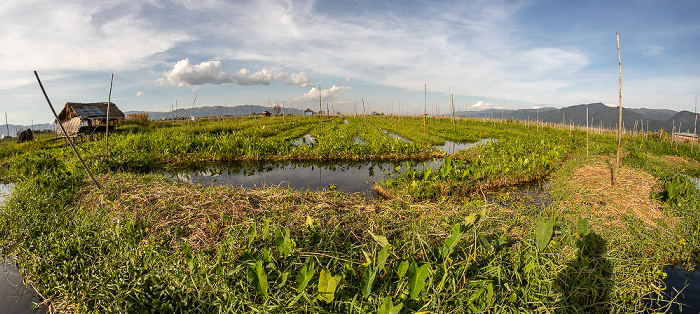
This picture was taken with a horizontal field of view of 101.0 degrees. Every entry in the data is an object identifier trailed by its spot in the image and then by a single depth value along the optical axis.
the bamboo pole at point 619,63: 5.11
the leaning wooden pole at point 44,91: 4.18
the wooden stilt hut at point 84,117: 18.08
